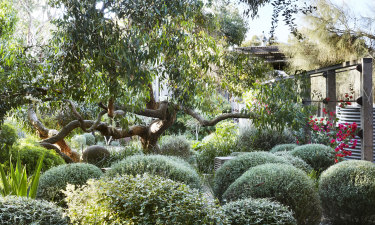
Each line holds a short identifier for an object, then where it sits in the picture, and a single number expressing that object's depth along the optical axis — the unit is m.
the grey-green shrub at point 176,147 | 8.41
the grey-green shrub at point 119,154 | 7.27
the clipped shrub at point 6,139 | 5.99
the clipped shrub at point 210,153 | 7.90
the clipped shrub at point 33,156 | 5.79
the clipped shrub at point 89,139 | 11.24
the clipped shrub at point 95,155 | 7.31
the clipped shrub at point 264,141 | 8.38
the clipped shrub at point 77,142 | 9.59
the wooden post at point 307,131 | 6.75
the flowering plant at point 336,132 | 5.43
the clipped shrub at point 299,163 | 5.05
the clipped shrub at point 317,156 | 5.80
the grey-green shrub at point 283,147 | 6.95
